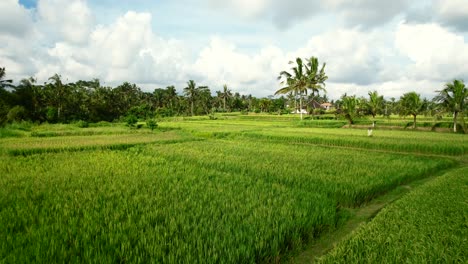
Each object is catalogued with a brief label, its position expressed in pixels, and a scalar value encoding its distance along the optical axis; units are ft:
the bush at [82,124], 106.52
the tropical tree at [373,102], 100.55
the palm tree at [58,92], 129.68
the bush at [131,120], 94.93
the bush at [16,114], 97.10
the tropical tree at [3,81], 106.42
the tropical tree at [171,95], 244.42
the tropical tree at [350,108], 102.17
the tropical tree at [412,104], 89.44
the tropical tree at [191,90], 211.41
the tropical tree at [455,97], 74.71
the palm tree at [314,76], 120.26
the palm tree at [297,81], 120.78
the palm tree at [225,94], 245.35
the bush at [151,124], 92.53
